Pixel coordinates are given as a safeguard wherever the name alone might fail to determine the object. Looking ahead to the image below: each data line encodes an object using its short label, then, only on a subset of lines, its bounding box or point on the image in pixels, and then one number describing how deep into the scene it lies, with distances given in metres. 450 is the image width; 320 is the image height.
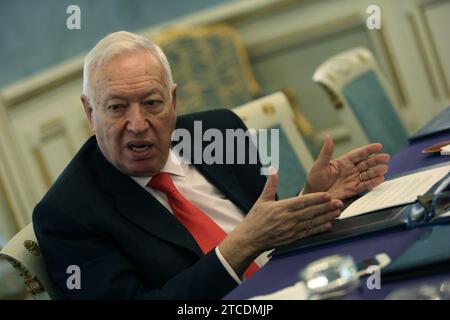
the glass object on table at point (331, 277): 2.44
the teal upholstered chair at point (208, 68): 4.99
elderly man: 2.74
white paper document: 2.70
